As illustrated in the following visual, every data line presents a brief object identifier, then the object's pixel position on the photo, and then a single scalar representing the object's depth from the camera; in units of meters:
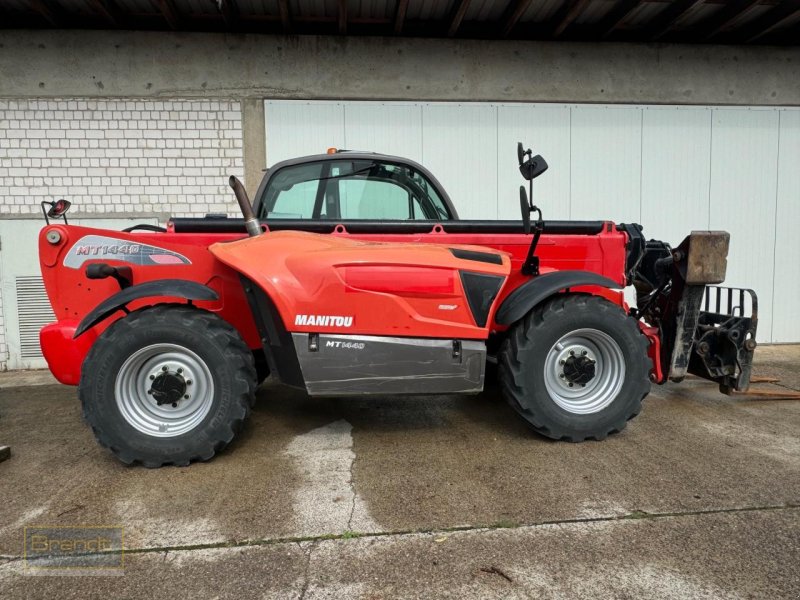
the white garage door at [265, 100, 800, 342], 6.57
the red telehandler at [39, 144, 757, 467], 2.74
